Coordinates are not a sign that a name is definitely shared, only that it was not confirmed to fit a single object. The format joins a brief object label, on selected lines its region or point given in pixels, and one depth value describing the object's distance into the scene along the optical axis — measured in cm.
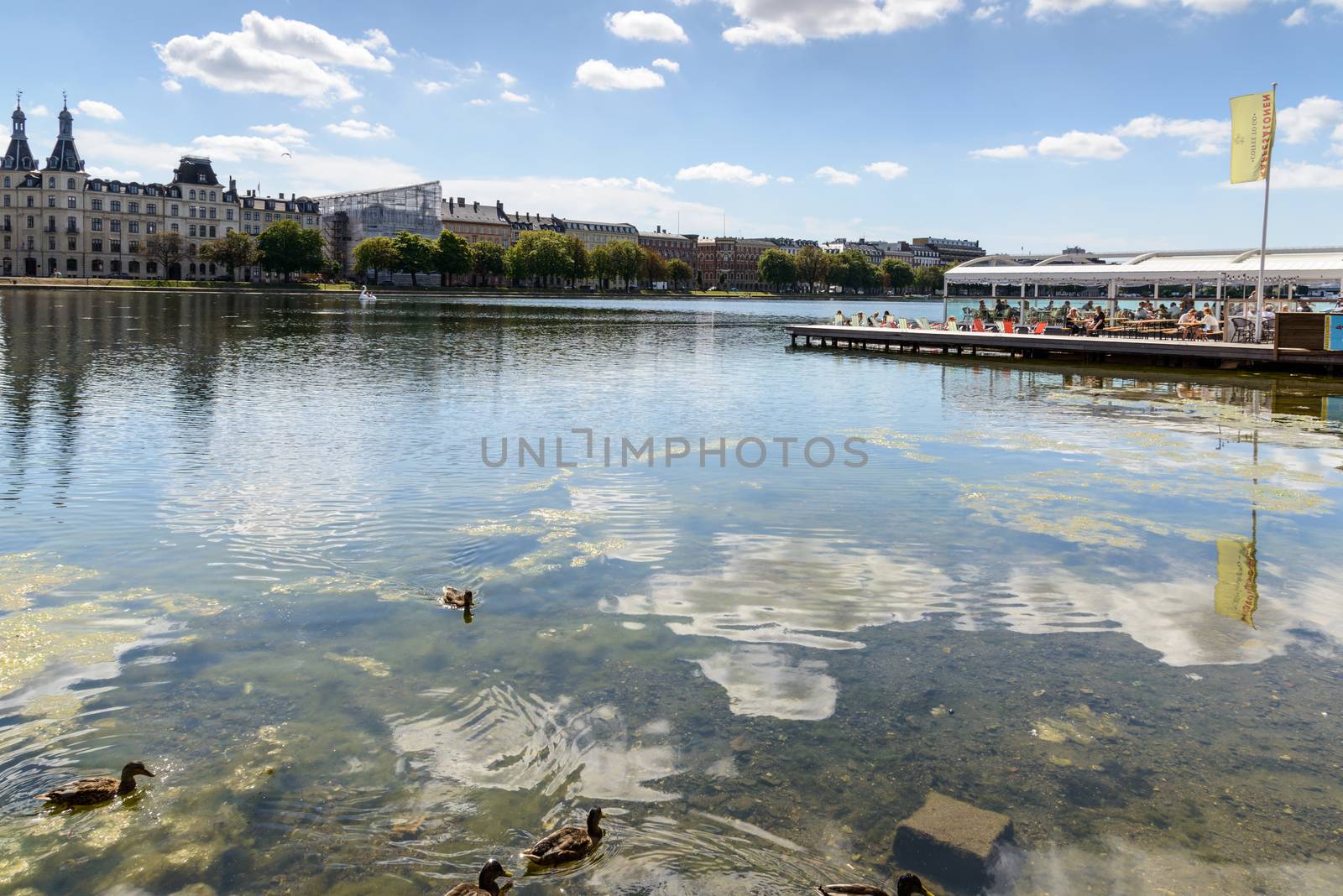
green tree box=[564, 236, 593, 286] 18312
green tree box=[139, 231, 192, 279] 14875
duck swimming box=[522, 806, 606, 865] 652
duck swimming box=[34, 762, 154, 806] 706
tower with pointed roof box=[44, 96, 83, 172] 15186
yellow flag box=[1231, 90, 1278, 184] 3594
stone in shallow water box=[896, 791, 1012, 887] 653
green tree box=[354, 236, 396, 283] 14975
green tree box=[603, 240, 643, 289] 19462
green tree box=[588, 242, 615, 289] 19212
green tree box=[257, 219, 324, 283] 14075
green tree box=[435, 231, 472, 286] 15588
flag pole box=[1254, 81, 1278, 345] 3818
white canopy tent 4266
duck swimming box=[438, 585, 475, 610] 1099
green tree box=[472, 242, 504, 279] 17100
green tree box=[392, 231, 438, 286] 15188
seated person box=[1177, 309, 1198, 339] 4406
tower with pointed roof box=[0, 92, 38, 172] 15162
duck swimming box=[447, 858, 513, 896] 610
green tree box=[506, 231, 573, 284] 17525
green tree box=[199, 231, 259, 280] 14150
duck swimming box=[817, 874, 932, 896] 609
